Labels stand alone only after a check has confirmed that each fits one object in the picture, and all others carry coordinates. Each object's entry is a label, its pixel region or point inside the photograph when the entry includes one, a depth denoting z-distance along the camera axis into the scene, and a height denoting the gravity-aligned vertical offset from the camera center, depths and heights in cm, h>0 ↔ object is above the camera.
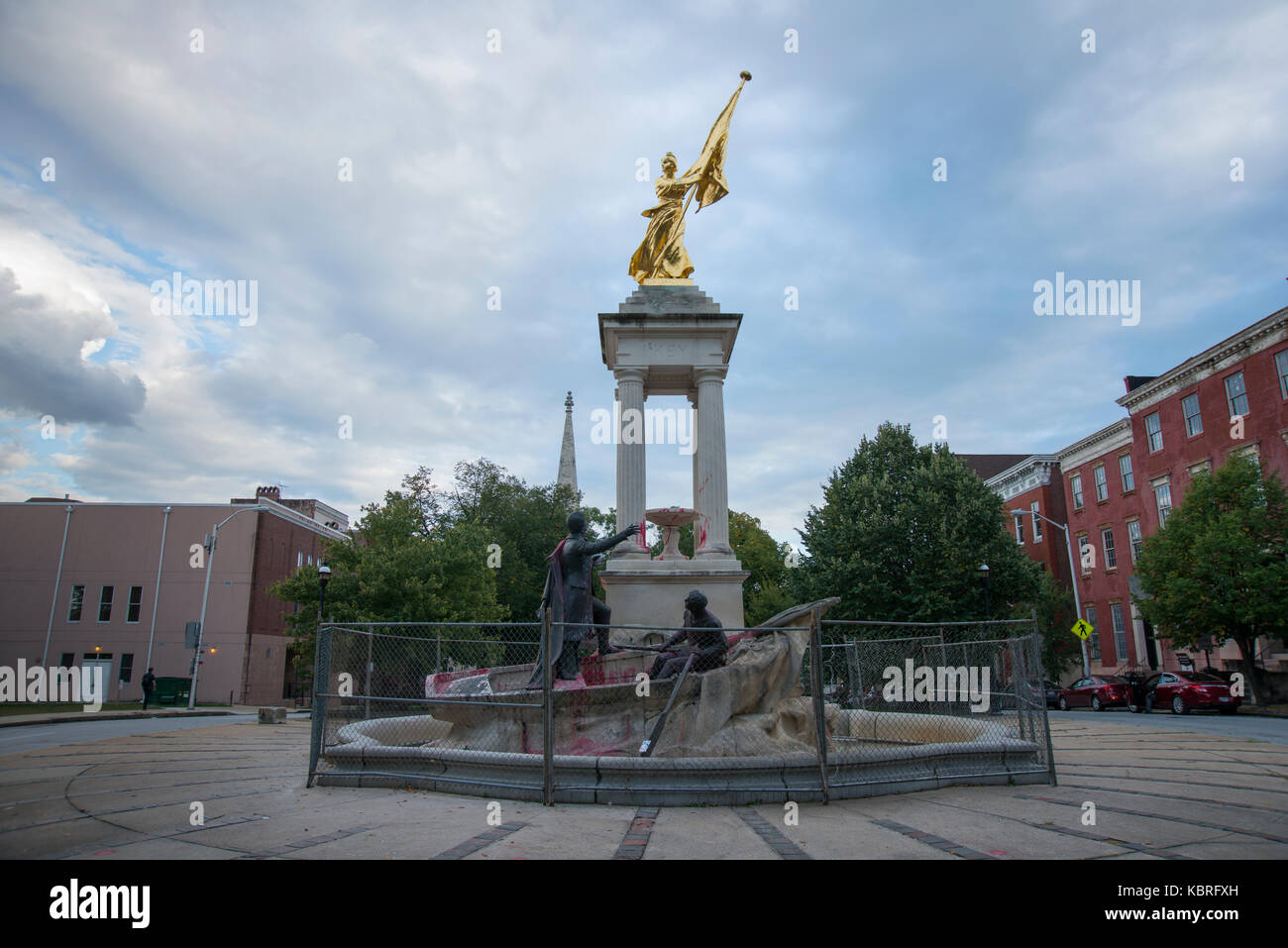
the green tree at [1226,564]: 2495 +216
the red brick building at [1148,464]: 2958 +764
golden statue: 1931 +1038
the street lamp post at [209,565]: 3209 +353
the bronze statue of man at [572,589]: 952 +54
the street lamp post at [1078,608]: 3766 +107
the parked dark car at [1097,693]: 2828 -231
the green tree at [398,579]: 3027 +217
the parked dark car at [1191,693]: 2345 -193
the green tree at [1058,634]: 3903 -17
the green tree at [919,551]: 2923 +304
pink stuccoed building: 4150 +233
